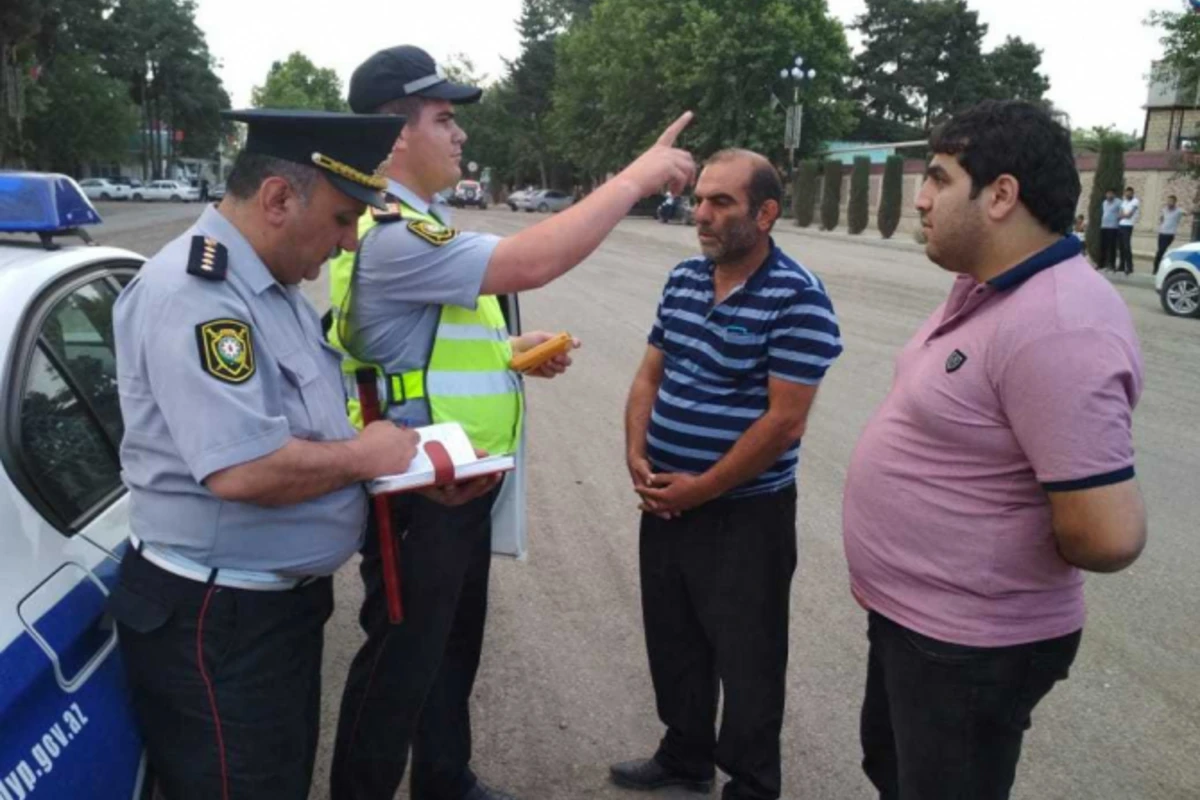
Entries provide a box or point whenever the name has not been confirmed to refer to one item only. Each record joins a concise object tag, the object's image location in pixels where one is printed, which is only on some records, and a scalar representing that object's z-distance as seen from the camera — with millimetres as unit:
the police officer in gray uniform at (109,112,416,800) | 1697
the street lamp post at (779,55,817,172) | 36219
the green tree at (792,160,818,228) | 36469
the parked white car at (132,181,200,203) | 58156
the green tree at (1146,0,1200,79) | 17203
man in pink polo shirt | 1697
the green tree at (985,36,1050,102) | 69125
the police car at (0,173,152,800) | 1615
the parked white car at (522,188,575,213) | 55406
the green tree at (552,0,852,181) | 42781
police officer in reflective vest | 2148
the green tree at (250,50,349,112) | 95188
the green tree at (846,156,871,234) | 33219
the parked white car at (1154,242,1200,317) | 12953
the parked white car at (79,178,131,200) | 57519
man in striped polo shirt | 2607
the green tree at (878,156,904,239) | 31681
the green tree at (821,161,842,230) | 35625
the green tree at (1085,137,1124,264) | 21000
